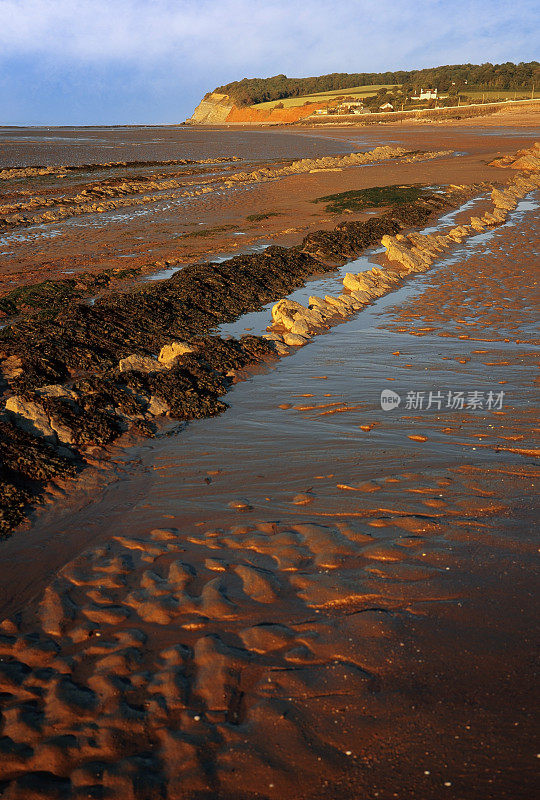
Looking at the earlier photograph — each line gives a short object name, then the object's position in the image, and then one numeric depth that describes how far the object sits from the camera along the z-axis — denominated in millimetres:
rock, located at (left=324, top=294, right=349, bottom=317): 9487
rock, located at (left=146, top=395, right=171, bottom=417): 6148
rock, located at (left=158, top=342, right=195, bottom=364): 7461
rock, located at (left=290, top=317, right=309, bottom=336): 8477
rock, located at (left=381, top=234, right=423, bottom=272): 12414
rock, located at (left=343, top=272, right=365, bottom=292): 10727
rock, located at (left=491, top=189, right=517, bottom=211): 19250
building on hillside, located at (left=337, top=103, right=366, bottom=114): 110350
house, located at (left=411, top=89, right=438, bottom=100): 106500
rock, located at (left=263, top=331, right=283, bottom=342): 8211
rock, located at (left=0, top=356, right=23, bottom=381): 6980
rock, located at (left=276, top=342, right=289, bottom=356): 7857
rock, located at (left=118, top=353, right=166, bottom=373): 6887
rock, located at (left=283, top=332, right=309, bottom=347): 8133
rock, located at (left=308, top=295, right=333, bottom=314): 9375
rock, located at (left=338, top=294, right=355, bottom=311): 9722
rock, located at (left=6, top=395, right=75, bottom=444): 5414
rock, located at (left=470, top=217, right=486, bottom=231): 16359
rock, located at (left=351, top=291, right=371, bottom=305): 10101
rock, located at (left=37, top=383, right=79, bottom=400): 6020
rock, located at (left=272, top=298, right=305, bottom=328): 8969
